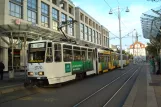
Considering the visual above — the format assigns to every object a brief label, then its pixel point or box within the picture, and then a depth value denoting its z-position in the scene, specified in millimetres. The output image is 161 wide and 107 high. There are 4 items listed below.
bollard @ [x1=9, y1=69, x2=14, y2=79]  13508
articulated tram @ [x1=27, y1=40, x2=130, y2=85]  9752
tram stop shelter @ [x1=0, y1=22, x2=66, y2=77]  16815
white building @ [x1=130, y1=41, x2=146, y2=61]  96726
